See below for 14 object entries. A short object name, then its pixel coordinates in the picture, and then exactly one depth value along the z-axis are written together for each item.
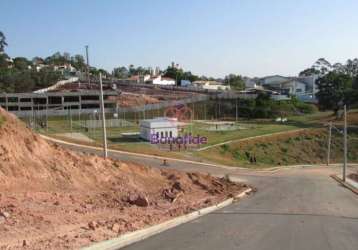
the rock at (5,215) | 10.64
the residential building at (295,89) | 195.38
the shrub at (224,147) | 66.49
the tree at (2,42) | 136.05
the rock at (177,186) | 21.02
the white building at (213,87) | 192.80
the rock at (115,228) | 10.96
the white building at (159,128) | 63.53
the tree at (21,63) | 163.88
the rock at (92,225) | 10.87
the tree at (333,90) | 111.06
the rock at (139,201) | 15.23
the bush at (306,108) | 130.88
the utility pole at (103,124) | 28.98
